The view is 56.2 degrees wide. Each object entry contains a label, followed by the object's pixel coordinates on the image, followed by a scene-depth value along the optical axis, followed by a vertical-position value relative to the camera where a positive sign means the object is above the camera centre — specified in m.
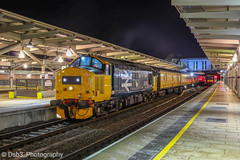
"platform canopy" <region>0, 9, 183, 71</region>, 12.48 +2.80
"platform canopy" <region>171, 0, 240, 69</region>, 9.58 +3.10
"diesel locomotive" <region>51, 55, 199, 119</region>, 10.80 -0.44
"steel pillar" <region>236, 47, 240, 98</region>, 18.84 +0.33
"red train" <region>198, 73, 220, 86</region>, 51.94 -0.17
